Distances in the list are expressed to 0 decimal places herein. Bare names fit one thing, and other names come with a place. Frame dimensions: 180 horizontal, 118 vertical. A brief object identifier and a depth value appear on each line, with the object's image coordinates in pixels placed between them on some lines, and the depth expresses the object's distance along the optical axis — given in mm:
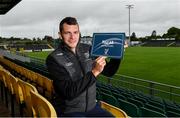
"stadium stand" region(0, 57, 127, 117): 1165
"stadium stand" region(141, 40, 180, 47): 34748
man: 1358
